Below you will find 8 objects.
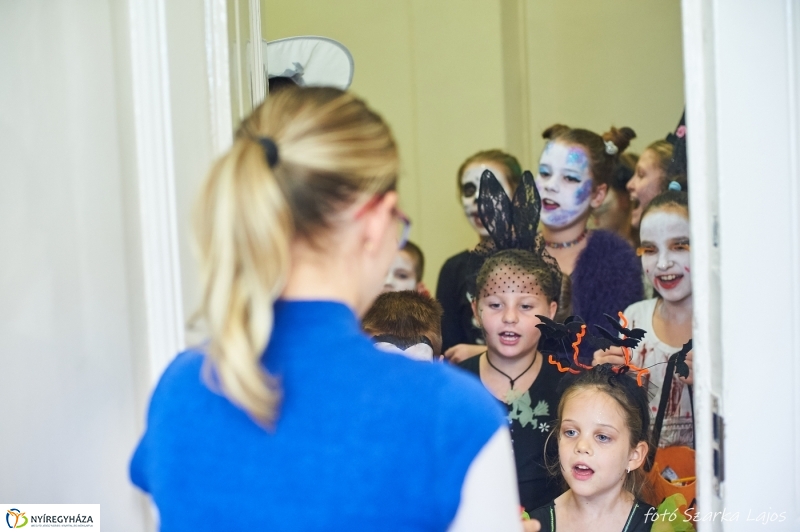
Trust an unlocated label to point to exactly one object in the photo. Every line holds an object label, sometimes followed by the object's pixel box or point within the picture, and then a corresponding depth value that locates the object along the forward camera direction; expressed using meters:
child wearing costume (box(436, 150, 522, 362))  3.96
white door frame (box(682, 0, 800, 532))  2.82
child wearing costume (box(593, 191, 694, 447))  3.39
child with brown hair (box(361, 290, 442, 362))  3.44
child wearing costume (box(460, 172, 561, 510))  3.48
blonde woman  1.94
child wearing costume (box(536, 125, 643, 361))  3.66
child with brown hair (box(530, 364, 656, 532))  3.24
